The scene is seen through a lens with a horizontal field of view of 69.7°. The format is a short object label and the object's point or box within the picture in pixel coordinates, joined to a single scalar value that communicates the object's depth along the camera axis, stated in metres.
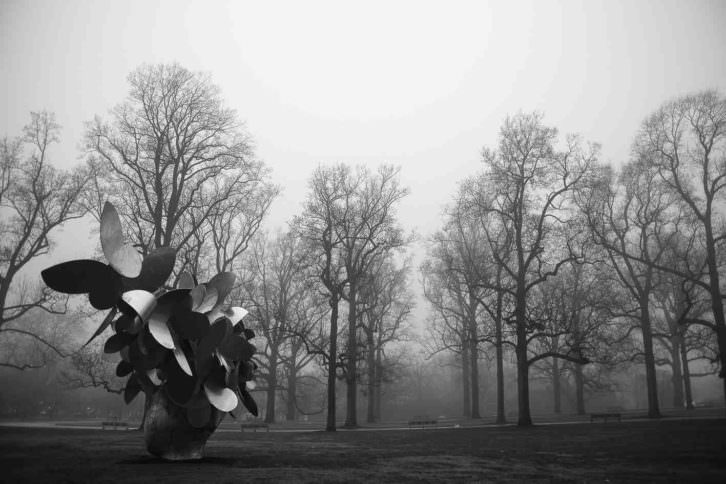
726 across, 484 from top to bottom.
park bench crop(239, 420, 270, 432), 26.24
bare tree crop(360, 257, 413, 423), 36.25
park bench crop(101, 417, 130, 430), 27.55
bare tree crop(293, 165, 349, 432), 26.75
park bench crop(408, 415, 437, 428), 28.39
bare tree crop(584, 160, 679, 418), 26.56
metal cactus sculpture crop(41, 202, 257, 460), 10.82
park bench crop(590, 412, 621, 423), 25.00
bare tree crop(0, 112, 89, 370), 25.14
